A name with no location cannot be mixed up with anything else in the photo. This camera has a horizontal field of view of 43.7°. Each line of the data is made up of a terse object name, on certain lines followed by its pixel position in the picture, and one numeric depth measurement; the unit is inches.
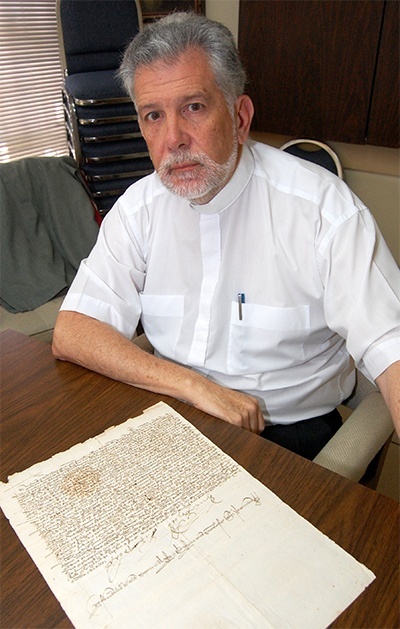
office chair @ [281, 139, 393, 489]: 36.8
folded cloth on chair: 92.4
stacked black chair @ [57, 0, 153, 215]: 95.8
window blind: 114.5
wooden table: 24.5
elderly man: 41.8
